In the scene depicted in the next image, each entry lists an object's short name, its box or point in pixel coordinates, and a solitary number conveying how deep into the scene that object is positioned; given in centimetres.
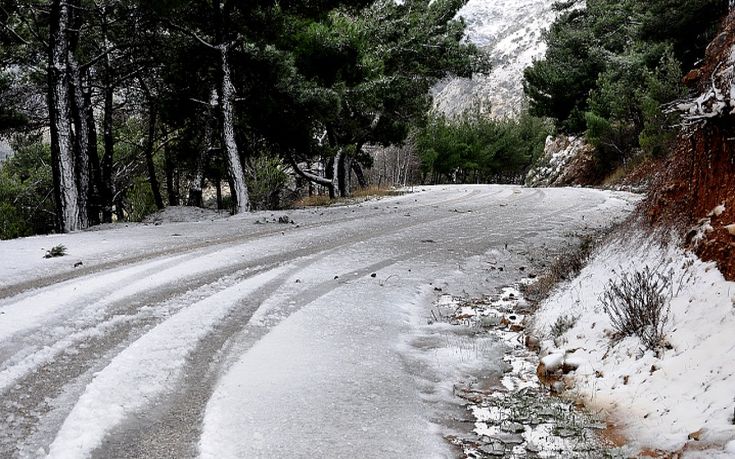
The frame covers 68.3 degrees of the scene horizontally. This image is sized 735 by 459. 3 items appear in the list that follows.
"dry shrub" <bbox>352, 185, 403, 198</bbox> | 2059
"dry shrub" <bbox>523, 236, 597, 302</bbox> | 635
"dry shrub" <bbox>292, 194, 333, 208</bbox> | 1843
